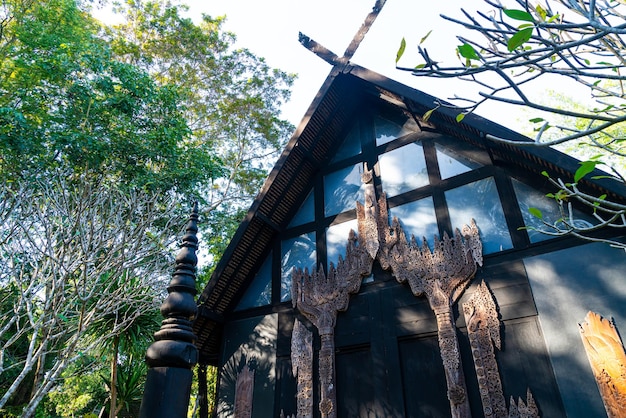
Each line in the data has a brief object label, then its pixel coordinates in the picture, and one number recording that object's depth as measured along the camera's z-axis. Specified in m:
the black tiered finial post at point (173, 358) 2.11
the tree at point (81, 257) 6.42
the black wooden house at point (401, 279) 4.62
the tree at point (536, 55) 1.80
